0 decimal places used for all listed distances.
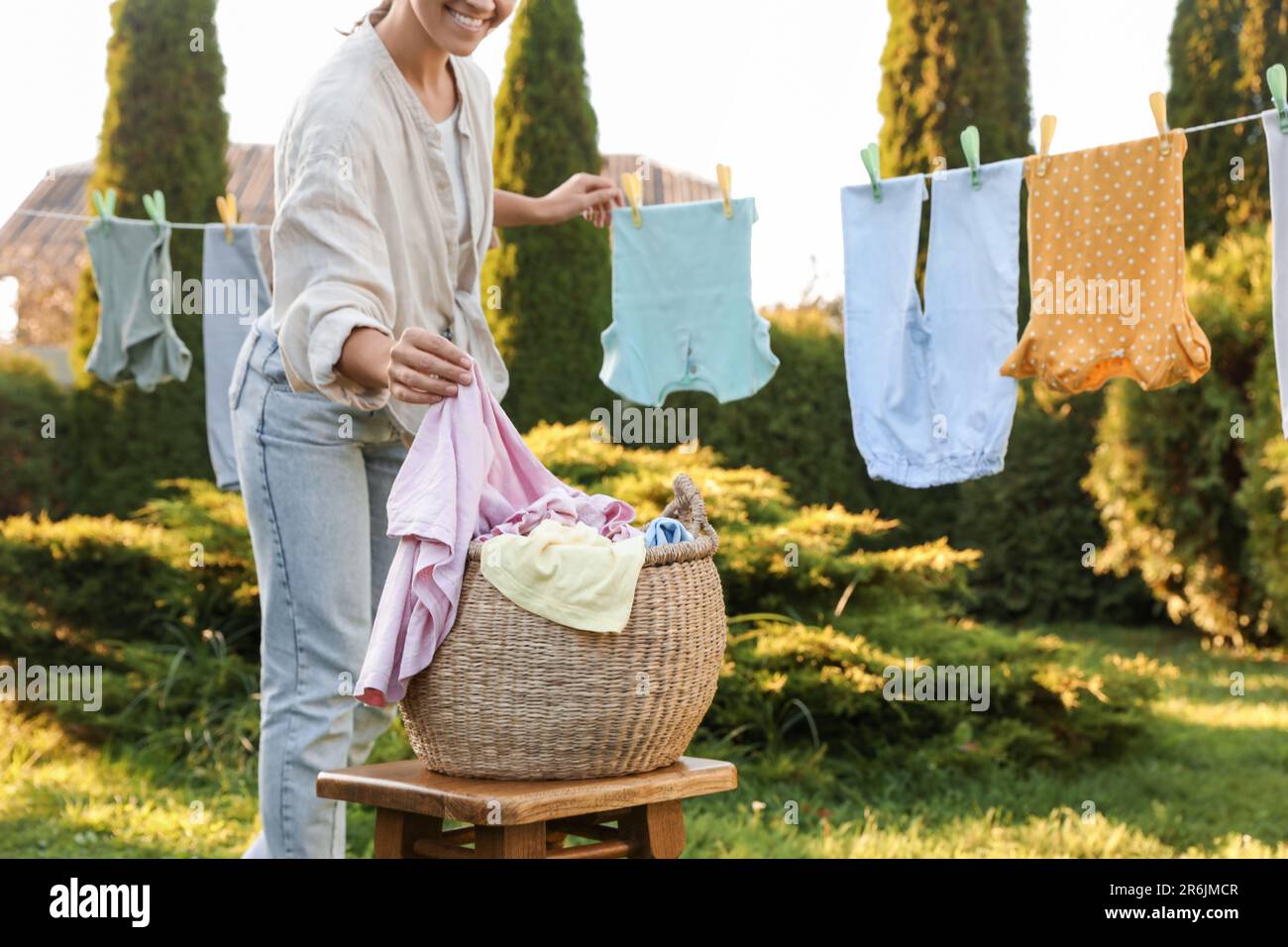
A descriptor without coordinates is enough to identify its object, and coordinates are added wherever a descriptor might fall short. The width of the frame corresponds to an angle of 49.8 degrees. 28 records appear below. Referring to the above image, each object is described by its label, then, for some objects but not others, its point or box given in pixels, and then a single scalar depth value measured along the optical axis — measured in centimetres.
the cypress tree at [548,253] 641
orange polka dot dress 314
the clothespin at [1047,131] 324
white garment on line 286
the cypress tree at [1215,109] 730
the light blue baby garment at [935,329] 356
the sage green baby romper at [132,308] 480
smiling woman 220
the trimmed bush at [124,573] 546
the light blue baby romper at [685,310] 385
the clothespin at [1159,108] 301
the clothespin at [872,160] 355
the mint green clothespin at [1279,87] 278
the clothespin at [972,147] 341
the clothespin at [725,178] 363
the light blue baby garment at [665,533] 197
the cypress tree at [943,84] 712
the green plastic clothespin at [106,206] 459
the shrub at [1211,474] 613
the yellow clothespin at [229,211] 446
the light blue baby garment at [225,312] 468
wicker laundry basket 182
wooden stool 176
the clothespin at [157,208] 441
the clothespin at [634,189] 374
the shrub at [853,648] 466
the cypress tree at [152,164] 666
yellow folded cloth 179
